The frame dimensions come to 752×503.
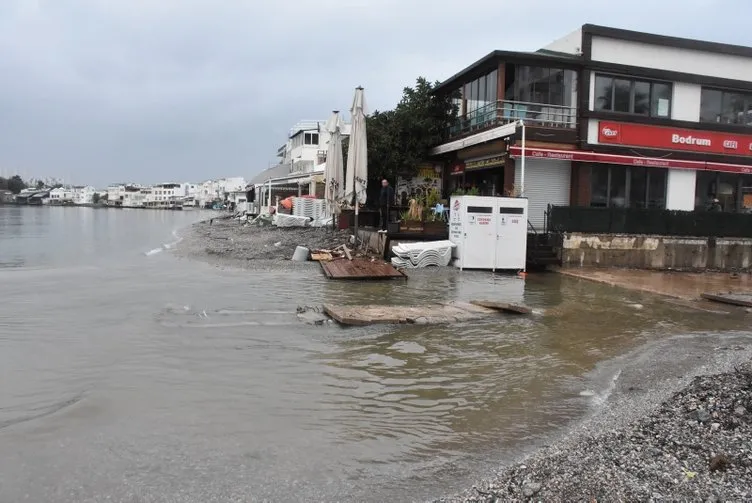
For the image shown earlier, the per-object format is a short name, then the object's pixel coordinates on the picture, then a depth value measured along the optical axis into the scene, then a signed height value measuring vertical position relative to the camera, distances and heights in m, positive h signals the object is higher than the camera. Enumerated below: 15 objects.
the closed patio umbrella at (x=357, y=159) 17.33 +1.81
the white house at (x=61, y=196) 177.88 +5.17
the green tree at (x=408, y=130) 24.39 +3.92
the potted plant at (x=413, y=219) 16.84 +0.00
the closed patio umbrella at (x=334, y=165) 20.08 +1.88
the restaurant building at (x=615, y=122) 21.11 +3.97
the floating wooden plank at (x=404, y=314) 8.53 -1.51
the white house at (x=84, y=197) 194.38 +5.39
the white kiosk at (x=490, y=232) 15.56 -0.31
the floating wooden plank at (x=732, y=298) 11.59 -1.54
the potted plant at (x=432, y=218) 17.09 +0.05
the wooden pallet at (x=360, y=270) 13.12 -1.26
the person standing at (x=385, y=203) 18.17 +0.50
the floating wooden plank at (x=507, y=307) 9.71 -1.49
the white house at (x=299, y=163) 42.78 +4.89
